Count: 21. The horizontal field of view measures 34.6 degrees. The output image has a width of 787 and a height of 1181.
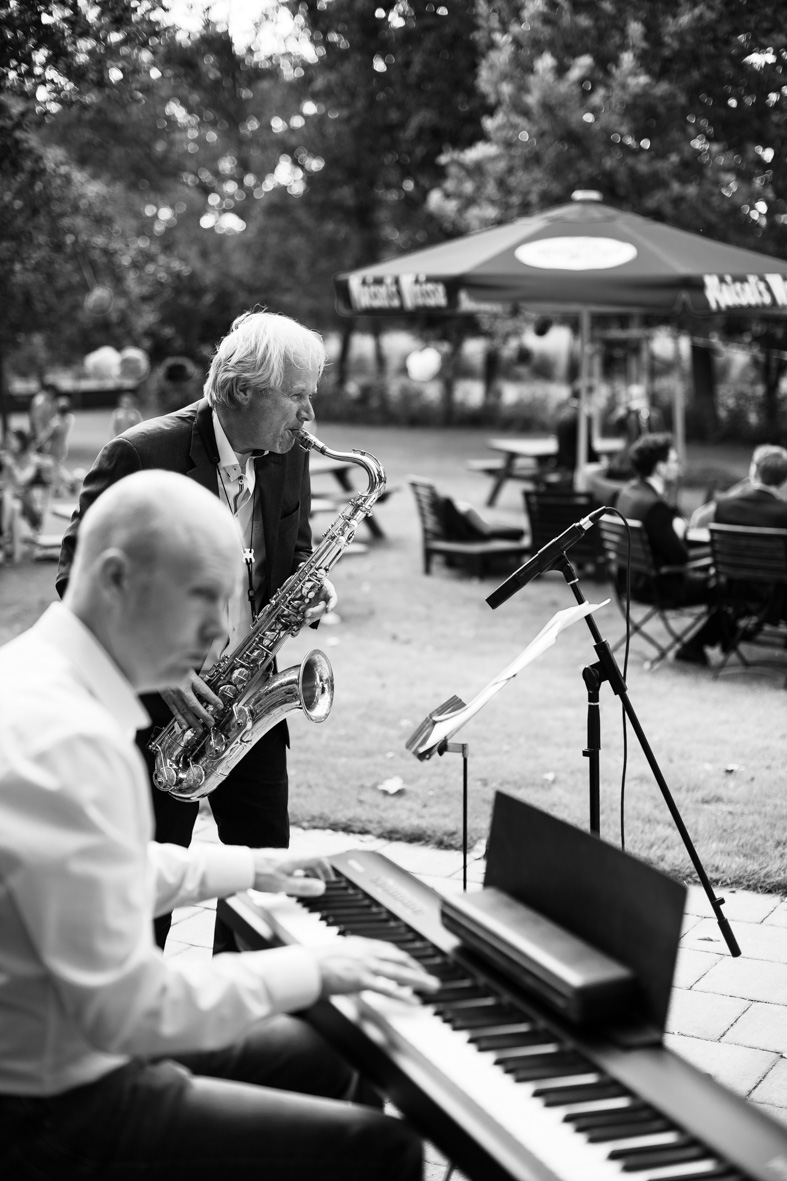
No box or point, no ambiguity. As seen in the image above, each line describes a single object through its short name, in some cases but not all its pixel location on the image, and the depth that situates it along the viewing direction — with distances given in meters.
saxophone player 3.39
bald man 1.70
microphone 3.44
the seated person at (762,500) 8.15
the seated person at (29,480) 13.82
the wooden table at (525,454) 15.87
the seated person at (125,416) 12.80
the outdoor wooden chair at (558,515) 10.14
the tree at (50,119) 6.33
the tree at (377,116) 22.38
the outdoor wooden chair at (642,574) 8.16
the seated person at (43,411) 15.64
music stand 2.97
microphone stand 3.55
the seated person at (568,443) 14.71
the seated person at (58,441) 15.05
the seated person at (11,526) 13.19
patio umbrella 9.31
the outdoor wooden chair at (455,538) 11.27
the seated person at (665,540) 8.20
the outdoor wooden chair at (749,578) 7.67
